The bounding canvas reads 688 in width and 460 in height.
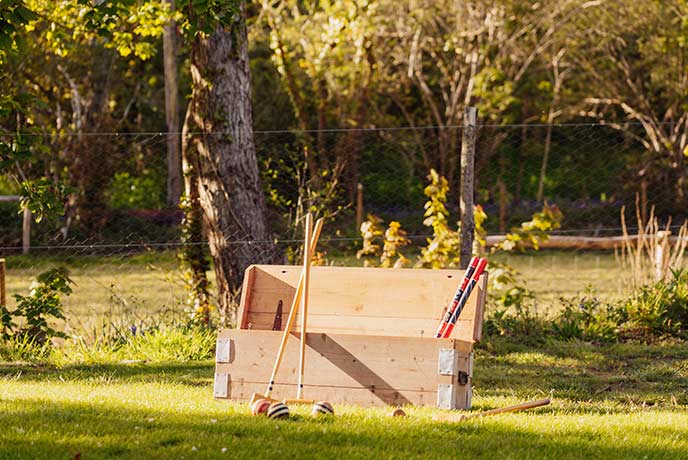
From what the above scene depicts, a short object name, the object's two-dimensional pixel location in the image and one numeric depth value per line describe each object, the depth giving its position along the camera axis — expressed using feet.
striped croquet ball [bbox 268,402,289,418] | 33.68
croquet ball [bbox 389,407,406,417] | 35.19
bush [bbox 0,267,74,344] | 53.67
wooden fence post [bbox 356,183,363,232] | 102.55
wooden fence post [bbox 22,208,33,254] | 91.39
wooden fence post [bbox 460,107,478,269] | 57.06
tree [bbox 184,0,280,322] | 59.67
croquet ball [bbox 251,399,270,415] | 34.65
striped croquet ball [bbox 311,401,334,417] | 34.47
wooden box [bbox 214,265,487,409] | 37.88
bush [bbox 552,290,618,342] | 59.02
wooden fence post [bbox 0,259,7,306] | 55.77
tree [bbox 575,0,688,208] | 133.49
